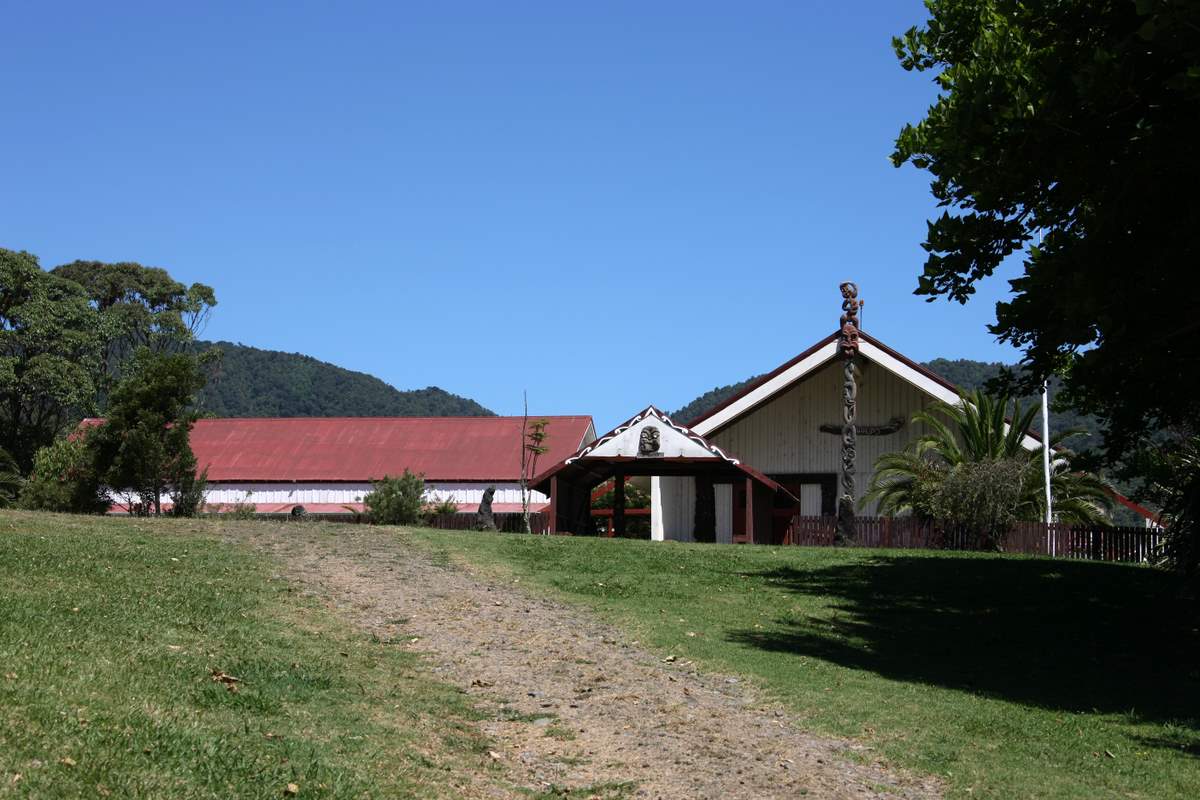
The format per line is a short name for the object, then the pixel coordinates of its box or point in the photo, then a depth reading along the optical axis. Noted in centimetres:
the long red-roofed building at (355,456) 4656
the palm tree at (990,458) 3294
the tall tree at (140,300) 7319
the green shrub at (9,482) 4028
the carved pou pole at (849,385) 3408
